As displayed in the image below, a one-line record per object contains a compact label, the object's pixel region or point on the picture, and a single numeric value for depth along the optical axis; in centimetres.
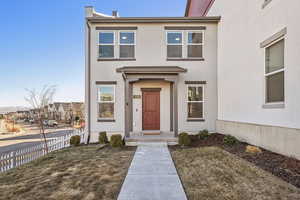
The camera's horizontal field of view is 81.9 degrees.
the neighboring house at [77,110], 3583
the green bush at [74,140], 892
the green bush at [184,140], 797
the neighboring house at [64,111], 4144
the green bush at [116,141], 808
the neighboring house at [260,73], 486
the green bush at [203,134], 897
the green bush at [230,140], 737
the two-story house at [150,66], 957
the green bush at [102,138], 895
